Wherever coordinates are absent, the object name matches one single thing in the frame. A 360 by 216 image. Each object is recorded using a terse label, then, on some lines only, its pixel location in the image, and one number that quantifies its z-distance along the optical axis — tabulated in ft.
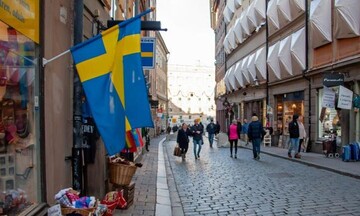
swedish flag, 17.99
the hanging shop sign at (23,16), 14.92
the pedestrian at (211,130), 94.03
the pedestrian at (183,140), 63.10
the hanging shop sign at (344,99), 57.67
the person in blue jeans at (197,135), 66.23
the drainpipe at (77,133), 20.31
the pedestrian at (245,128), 103.03
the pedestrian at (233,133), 65.46
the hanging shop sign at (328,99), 61.82
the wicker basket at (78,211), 16.31
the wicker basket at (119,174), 26.17
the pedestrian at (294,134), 58.90
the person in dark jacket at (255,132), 59.36
